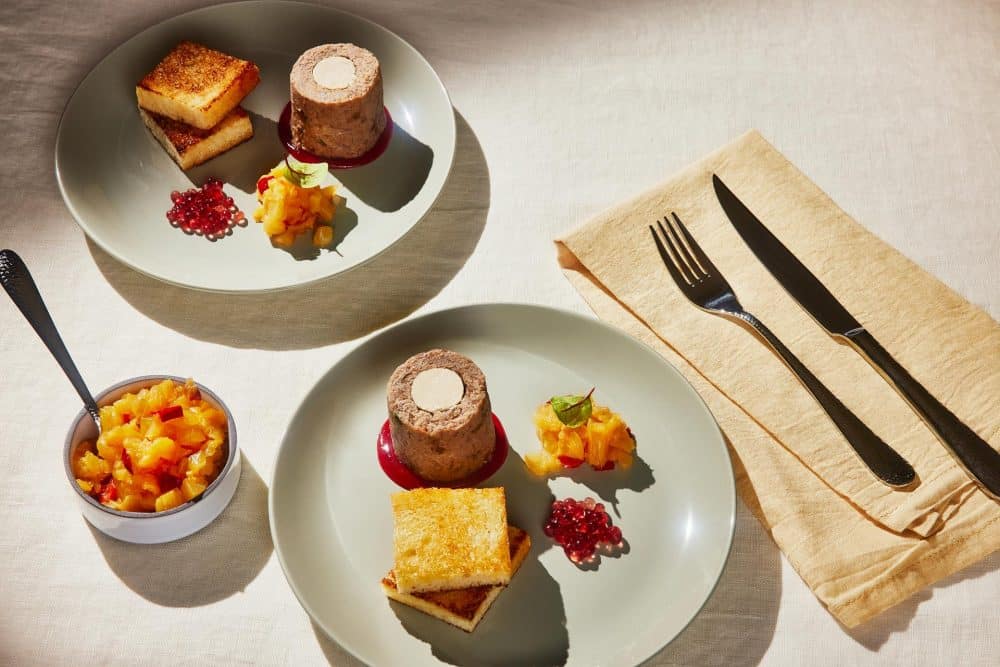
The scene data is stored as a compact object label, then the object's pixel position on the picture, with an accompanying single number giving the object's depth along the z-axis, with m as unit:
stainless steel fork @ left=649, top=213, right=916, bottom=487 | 0.87
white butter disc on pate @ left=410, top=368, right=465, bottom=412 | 0.85
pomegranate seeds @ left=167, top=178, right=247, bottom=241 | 0.97
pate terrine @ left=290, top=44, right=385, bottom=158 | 0.98
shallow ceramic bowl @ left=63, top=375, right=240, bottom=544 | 0.82
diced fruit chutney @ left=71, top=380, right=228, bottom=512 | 0.82
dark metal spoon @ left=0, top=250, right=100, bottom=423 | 0.82
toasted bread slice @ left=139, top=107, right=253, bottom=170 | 0.99
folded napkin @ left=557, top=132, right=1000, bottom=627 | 0.85
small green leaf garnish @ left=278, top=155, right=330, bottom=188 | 0.94
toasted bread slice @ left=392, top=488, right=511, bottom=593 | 0.80
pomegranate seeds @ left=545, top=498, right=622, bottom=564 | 0.85
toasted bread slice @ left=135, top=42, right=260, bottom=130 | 0.99
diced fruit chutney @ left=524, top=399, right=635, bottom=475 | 0.87
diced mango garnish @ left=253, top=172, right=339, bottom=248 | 0.95
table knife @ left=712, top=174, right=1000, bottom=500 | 0.87
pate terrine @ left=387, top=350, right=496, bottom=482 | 0.84
